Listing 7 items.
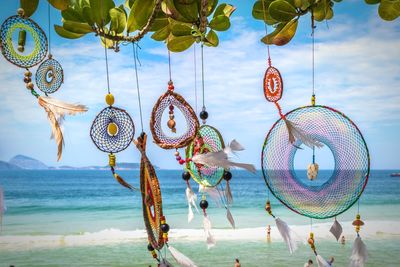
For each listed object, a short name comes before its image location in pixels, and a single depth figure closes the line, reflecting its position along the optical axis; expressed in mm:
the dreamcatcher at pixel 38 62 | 1146
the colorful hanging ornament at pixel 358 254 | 1096
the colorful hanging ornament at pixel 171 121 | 1116
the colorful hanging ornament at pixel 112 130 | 1075
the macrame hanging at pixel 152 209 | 968
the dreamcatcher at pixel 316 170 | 1045
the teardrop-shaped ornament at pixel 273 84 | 1116
